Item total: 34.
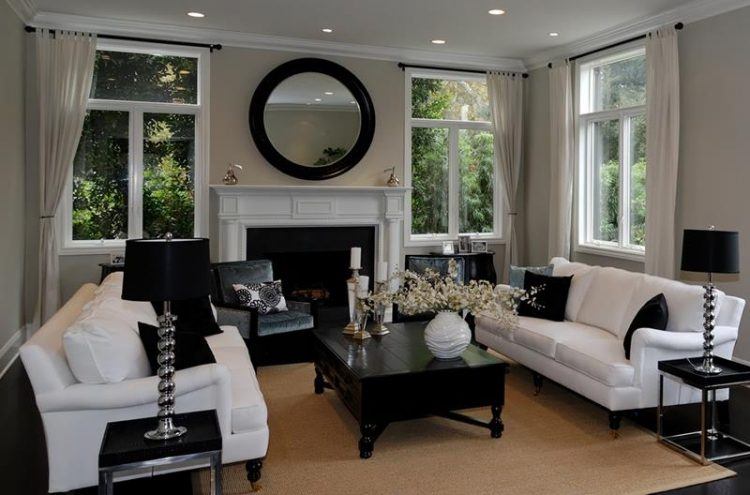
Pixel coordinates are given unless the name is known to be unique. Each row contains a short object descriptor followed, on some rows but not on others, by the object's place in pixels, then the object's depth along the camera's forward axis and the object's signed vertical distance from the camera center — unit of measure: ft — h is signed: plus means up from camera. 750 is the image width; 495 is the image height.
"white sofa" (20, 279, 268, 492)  8.79 -2.65
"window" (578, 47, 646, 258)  20.65 +3.01
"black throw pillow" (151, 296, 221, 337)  14.11 -1.94
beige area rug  10.34 -4.17
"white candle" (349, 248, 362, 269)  15.11 -0.58
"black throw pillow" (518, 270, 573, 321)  16.44 -1.74
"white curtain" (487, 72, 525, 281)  24.97 +4.61
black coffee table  11.55 -2.94
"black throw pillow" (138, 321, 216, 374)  9.96 -1.93
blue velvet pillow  17.78 -1.06
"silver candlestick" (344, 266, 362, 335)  14.77 -1.64
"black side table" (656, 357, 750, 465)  11.19 -3.48
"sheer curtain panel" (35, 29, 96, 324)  19.21 +3.63
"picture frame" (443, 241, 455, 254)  24.29 -0.43
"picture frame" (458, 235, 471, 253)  24.73 -0.35
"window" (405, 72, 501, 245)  24.72 +3.18
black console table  24.07 -1.18
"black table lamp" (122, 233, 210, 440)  8.10 -0.59
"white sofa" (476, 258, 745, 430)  12.36 -2.36
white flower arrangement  12.34 -1.26
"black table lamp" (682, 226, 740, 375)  12.00 -0.45
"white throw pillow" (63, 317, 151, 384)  8.82 -1.75
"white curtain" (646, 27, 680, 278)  18.26 +2.81
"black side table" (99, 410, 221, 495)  7.72 -2.81
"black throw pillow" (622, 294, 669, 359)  12.86 -1.71
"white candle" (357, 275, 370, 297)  14.58 -1.27
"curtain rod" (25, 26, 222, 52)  19.29 +6.57
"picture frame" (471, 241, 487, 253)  25.04 -0.43
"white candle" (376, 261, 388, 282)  14.82 -0.86
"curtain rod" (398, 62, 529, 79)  23.67 +6.73
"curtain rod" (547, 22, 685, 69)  18.15 +6.64
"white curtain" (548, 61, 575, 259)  22.85 +3.02
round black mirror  21.99 +4.35
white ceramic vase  12.54 -2.07
